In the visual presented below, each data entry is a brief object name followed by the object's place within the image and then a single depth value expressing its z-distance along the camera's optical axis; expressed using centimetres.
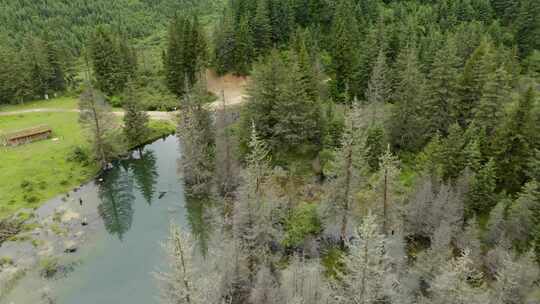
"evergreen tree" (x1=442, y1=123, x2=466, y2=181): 4069
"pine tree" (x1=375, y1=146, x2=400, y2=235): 3378
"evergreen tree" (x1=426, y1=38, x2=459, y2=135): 5019
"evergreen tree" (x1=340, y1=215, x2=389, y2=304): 2232
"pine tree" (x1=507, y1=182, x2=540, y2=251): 3391
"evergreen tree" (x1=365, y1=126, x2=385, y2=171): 4791
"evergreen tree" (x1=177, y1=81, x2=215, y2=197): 4994
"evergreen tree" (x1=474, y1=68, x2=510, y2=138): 4512
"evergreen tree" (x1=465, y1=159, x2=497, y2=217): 3838
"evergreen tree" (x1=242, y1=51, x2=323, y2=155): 5194
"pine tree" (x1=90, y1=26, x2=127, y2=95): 7906
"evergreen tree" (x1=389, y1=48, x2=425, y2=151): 5044
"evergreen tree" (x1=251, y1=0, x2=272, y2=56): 8212
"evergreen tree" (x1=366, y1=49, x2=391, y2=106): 5528
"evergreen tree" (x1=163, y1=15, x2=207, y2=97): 7831
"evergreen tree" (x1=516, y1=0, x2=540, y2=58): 7800
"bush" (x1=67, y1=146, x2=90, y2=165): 5912
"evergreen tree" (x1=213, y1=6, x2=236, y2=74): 7950
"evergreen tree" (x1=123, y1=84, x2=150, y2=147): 5958
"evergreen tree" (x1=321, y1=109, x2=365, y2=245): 3528
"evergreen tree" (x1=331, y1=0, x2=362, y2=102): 6762
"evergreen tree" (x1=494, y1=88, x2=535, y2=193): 4006
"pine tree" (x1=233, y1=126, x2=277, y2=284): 3281
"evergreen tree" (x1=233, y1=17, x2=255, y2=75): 7900
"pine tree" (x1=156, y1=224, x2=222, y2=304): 2103
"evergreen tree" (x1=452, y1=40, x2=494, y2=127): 4866
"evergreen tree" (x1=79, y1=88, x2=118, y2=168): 5478
